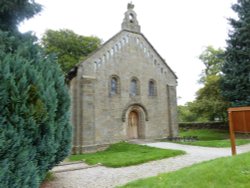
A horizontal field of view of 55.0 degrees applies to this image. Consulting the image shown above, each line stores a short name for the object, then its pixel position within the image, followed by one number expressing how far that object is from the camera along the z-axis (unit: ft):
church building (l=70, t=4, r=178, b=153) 52.37
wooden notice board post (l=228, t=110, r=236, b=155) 30.61
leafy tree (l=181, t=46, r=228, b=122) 74.13
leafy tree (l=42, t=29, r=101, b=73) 92.27
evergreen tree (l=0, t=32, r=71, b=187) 14.39
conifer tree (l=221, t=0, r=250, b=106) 64.23
